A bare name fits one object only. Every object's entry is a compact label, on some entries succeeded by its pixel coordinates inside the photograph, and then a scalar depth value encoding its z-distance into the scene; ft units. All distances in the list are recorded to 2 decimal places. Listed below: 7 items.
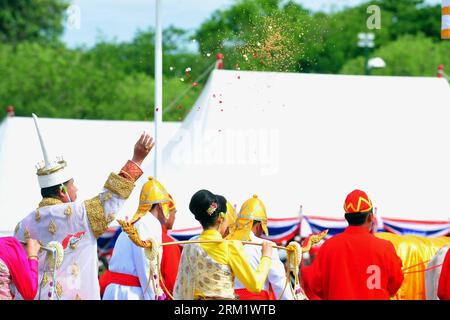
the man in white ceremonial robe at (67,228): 33.26
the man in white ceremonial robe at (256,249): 39.58
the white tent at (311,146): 67.99
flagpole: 54.24
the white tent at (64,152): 74.00
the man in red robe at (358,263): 38.78
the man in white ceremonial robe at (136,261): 41.30
